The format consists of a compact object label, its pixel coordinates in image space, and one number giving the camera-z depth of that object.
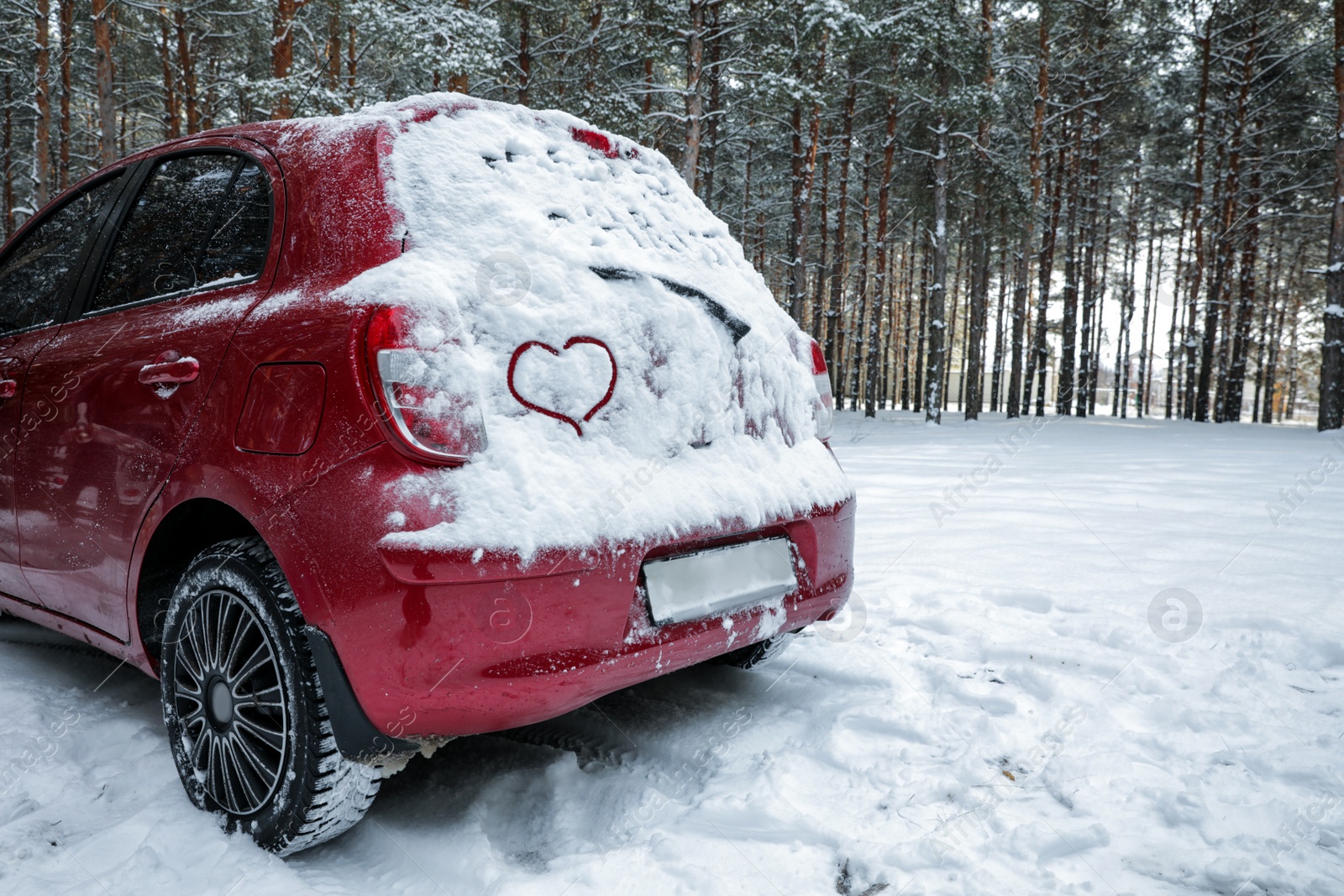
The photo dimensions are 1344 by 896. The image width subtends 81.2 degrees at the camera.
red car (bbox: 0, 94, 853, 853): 1.52
